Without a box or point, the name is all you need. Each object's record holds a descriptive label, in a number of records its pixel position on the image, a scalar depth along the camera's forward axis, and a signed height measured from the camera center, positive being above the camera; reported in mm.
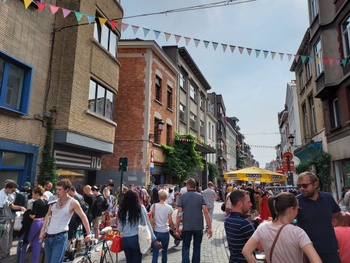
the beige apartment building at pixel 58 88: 8469 +3527
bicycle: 4742 -1405
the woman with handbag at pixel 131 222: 4137 -624
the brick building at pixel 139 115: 16406 +4388
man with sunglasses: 3102 -365
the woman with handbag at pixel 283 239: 2273 -467
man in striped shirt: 3137 -499
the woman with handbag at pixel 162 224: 5012 -780
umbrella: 13430 +479
